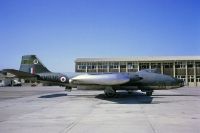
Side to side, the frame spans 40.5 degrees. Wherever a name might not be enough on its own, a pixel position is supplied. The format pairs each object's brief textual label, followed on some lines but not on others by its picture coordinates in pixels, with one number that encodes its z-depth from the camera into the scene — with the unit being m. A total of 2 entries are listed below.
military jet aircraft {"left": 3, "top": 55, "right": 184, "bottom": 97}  25.60
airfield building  73.94
